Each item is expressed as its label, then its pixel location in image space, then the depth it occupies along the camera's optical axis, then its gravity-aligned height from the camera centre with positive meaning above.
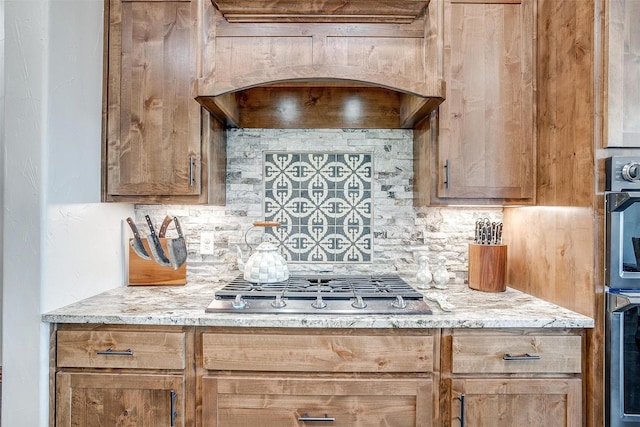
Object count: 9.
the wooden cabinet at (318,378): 1.50 -0.63
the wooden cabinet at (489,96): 1.80 +0.53
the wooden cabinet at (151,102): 1.85 +0.51
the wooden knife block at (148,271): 2.07 -0.32
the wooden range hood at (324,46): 1.63 +0.71
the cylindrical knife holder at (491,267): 1.96 -0.27
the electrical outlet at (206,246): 2.24 -0.20
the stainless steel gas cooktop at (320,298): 1.57 -0.37
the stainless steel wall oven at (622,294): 1.41 -0.29
